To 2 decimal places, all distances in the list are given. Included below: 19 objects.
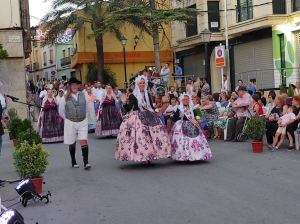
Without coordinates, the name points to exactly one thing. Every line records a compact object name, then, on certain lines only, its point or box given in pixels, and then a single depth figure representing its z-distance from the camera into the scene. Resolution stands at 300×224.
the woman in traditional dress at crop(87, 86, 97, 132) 17.50
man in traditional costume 10.01
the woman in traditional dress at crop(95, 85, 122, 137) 16.20
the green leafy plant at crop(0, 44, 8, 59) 17.67
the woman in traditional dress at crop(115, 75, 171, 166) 9.55
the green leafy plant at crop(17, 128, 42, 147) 10.79
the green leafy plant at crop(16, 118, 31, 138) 11.65
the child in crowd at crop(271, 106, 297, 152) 11.28
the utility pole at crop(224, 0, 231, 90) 24.20
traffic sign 19.50
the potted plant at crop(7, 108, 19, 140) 18.45
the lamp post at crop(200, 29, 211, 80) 19.56
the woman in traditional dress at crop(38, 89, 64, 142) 15.73
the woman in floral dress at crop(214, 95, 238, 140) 14.44
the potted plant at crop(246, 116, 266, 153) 11.15
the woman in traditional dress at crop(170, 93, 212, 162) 9.95
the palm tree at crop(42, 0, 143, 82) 30.69
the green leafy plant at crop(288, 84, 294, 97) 17.14
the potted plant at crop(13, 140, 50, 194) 7.34
